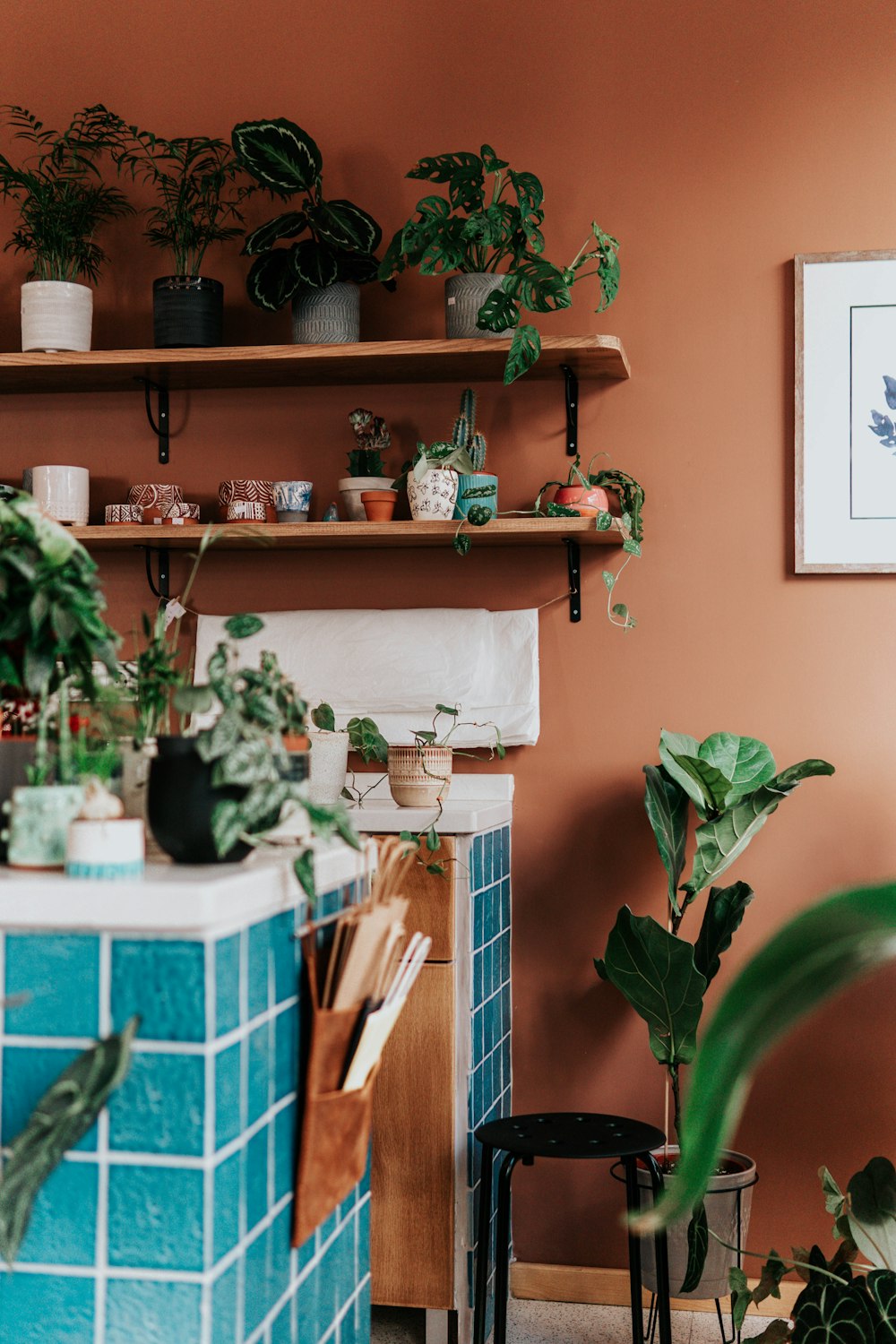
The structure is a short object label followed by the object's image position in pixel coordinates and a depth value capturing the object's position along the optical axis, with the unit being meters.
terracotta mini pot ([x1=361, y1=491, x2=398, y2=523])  2.71
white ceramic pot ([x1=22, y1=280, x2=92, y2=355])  2.76
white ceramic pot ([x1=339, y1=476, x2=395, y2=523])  2.75
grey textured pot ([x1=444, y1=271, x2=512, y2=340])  2.64
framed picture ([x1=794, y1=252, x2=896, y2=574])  2.69
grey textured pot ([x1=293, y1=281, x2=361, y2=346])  2.71
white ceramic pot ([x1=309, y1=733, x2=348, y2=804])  2.32
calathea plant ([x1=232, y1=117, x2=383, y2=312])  2.63
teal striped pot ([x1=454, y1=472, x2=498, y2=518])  2.63
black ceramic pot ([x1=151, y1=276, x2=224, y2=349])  2.76
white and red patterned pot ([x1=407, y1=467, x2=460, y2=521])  2.65
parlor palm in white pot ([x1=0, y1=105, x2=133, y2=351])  2.77
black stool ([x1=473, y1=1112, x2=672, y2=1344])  2.10
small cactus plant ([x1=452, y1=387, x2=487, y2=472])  2.67
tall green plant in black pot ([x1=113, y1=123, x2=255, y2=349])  2.76
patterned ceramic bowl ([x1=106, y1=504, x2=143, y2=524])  2.80
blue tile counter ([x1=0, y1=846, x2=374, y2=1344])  1.08
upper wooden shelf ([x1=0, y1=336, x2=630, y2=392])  2.62
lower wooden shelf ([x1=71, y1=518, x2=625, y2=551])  2.57
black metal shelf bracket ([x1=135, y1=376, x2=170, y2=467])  2.94
